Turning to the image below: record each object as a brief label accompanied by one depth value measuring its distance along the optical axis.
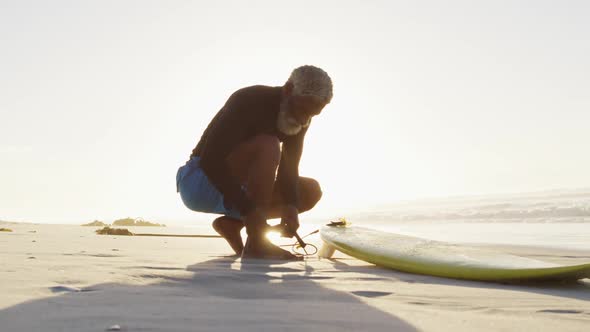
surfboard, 1.74
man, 2.49
